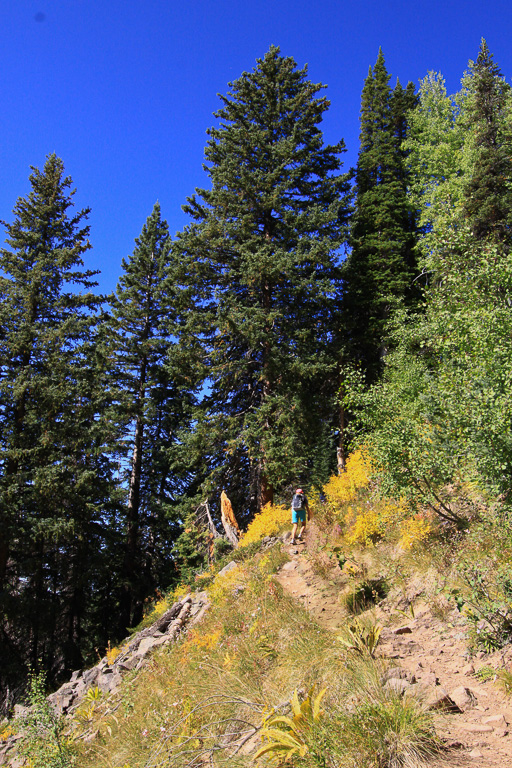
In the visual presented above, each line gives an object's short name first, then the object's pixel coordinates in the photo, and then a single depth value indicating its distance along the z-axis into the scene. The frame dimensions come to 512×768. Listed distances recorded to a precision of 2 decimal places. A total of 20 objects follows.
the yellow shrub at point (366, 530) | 8.41
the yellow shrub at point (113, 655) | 11.67
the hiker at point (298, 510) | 10.66
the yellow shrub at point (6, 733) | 10.76
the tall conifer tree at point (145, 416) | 19.73
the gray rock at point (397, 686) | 4.15
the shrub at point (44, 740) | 6.71
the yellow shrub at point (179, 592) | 12.99
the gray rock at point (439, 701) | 3.96
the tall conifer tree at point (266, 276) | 14.47
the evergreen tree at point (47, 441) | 15.40
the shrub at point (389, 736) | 3.55
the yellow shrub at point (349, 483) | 10.45
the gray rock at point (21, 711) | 9.06
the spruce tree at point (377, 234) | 18.28
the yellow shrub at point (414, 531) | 7.16
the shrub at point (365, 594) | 6.73
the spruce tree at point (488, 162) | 14.93
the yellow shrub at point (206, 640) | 7.56
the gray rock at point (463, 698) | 4.13
